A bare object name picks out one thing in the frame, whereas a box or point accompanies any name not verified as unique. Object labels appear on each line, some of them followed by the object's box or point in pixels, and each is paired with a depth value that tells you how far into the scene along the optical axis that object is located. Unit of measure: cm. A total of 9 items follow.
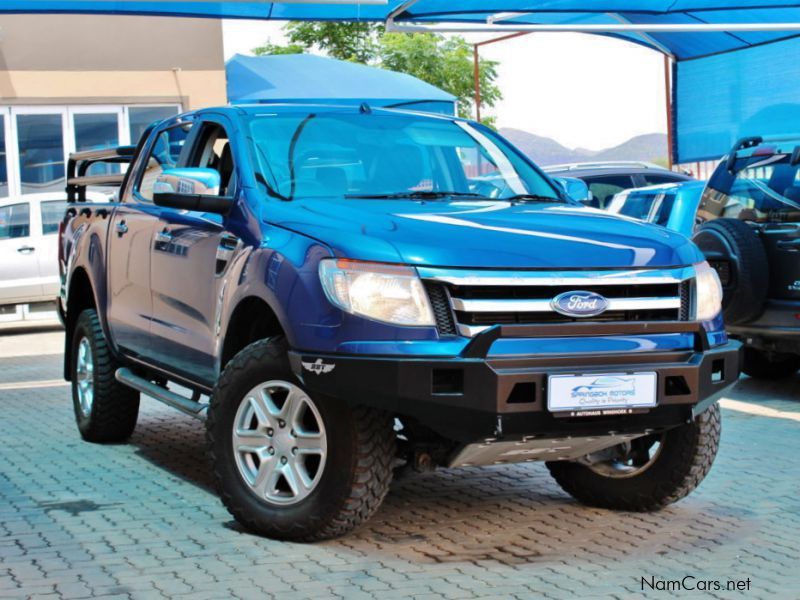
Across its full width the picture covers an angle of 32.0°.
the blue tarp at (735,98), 1773
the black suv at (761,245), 984
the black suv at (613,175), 1575
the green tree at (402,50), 6638
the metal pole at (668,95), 2073
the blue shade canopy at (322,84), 2442
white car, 1842
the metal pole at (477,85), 2549
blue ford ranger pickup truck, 520
